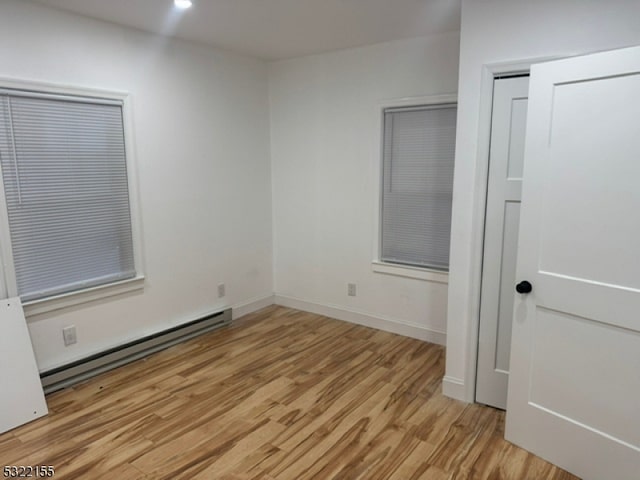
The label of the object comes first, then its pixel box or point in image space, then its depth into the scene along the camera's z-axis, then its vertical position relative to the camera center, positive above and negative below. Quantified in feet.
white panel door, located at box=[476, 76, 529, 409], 8.23 -1.11
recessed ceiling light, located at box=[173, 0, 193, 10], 9.05 +3.86
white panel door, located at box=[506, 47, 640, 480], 6.30 -1.39
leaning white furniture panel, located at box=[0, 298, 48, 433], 8.59 -3.95
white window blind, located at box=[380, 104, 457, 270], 11.90 -0.06
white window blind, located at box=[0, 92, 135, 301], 9.20 -0.20
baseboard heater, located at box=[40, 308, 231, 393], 9.93 -4.46
